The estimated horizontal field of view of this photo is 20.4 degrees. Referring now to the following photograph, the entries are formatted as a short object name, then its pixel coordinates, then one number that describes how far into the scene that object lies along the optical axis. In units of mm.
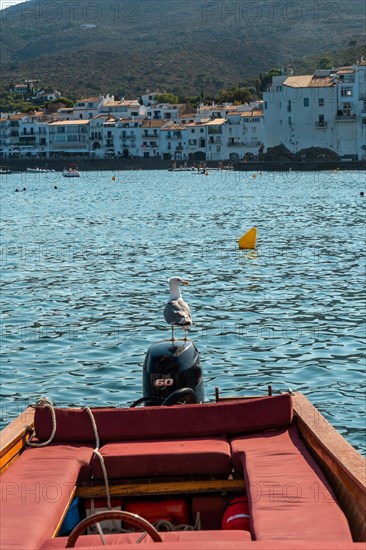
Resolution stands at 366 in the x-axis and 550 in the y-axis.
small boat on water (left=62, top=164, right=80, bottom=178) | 126225
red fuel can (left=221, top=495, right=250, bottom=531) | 6691
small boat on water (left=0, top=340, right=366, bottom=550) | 6039
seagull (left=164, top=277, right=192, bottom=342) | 10172
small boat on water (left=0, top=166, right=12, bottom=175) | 151175
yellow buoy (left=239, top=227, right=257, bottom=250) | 34906
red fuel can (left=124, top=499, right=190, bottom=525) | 7332
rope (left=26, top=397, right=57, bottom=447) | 7727
